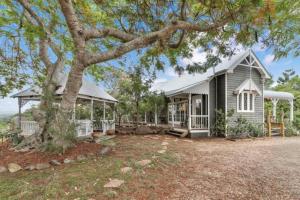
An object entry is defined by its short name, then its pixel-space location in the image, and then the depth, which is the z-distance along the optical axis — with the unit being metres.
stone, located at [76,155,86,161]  4.38
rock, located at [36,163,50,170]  3.86
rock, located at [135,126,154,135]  9.96
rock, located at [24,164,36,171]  3.83
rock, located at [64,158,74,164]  4.17
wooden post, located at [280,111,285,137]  10.62
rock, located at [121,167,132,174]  3.65
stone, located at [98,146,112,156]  4.84
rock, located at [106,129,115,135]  9.42
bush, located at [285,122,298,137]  10.91
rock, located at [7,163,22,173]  3.79
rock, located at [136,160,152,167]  4.11
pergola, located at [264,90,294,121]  11.72
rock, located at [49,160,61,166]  4.03
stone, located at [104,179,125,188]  2.99
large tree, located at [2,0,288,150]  4.36
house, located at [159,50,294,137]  9.72
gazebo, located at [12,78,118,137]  8.48
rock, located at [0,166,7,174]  3.78
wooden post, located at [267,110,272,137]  10.36
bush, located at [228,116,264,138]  9.41
